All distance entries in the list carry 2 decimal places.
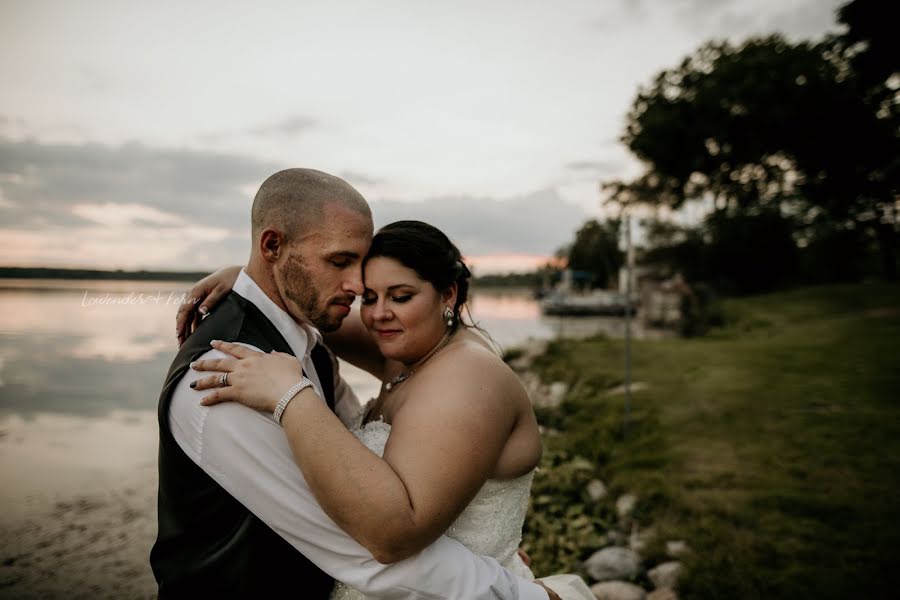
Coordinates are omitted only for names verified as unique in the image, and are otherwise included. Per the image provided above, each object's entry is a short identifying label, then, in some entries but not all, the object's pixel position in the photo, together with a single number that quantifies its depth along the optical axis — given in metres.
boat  38.66
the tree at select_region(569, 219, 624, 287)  71.88
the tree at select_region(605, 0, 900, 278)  25.83
